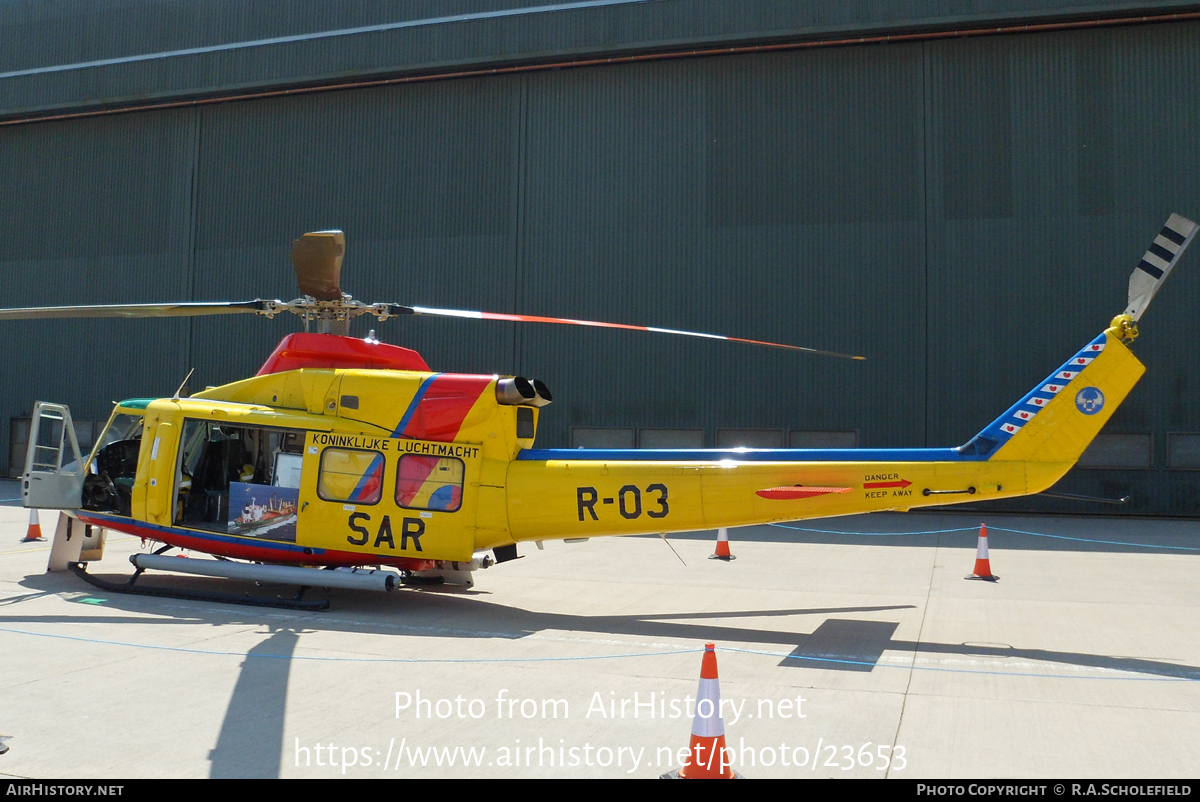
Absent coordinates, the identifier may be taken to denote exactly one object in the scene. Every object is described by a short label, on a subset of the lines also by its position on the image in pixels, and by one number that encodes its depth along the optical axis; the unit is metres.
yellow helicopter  8.14
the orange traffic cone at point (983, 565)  11.56
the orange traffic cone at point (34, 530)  14.36
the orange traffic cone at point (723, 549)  13.48
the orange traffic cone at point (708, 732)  4.30
